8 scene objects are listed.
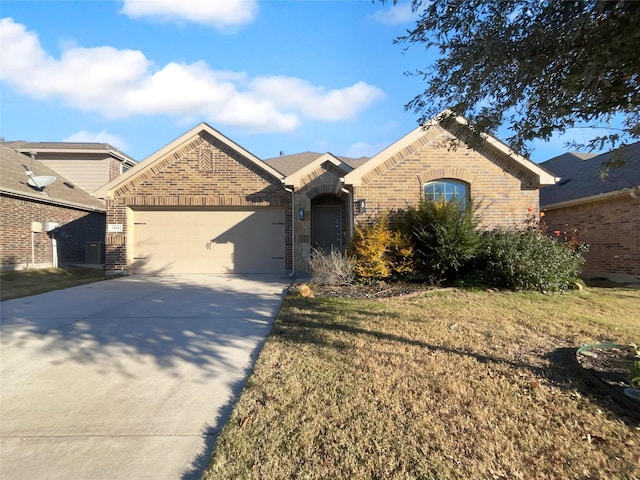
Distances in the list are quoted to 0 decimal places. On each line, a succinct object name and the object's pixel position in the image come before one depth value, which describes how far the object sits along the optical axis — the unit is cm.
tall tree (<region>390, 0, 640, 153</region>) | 283
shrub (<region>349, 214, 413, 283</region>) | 908
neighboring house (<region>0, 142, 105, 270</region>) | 1330
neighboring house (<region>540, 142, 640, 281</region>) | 1078
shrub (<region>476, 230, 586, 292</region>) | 829
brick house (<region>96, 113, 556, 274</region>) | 1318
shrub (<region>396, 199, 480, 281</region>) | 882
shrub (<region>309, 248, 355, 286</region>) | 909
